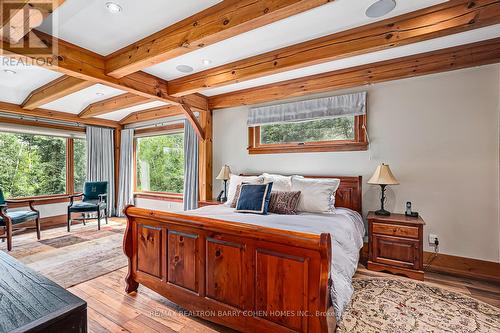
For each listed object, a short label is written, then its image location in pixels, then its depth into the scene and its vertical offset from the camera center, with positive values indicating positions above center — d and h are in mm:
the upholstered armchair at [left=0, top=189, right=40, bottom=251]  3537 -769
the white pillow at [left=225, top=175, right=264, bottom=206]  3307 -214
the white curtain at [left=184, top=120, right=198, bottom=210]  4629 -18
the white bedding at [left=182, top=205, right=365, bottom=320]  1607 -590
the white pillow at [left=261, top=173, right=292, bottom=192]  3063 -216
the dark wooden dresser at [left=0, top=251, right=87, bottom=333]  699 -444
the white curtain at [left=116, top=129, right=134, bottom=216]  5867 -107
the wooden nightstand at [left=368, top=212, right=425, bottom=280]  2604 -888
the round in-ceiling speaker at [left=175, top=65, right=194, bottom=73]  3152 +1295
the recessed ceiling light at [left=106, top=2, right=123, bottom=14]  1897 +1271
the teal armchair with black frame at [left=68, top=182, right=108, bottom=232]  4684 -657
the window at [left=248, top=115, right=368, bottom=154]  3326 +442
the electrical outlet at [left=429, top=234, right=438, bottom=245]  2867 -876
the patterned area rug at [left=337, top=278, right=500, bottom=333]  1870 -1246
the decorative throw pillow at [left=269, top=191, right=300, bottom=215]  2751 -426
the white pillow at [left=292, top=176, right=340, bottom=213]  2791 -348
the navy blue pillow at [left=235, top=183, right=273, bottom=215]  2705 -379
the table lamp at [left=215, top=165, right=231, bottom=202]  4066 -138
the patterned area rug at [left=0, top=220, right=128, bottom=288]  2864 -1226
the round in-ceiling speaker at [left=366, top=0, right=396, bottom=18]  1914 +1277
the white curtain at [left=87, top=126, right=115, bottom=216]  5559 +209
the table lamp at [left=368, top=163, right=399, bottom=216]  2803 -167
